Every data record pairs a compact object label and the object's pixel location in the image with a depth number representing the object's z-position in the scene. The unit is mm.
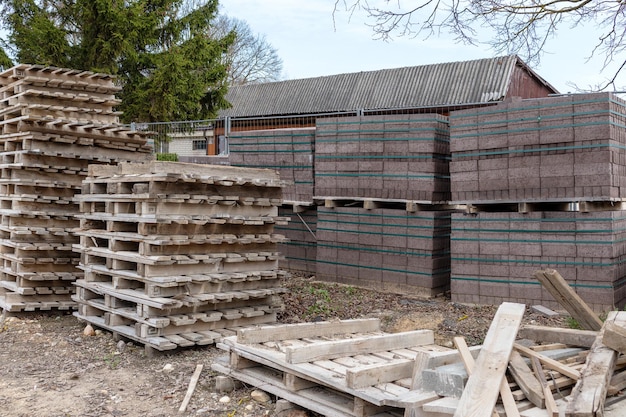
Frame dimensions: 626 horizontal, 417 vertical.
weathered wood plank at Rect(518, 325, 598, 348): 5168
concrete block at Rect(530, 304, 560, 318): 8055
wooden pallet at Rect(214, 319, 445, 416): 4418
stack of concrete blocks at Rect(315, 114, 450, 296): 9523
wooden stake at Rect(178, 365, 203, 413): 5044
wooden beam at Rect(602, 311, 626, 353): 4227
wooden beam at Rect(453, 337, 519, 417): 3760
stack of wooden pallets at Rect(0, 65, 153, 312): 8492
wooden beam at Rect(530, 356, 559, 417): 3764
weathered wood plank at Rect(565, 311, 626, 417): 3481
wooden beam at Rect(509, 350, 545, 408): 3949
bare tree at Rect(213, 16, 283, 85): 39906
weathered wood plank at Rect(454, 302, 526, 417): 3746
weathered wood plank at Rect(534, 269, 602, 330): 5570
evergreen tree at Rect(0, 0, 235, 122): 19250
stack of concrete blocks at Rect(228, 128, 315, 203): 11234
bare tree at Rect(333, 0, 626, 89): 9859
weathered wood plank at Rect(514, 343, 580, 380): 4289
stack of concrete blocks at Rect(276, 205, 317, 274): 11422
